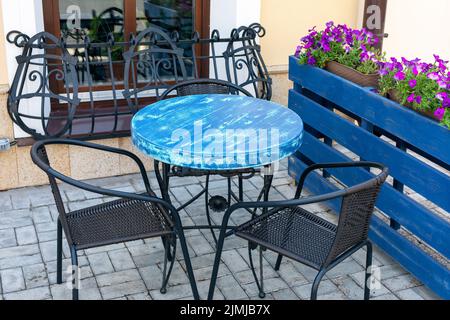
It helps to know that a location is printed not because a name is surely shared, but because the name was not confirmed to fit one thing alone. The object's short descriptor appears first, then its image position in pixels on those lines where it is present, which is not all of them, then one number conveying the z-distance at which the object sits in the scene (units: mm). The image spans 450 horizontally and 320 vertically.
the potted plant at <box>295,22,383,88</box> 4043
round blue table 3010
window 5000
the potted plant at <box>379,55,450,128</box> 3279
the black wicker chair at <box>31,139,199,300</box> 2994
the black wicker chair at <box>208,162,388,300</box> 2799
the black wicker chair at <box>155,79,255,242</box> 3977
